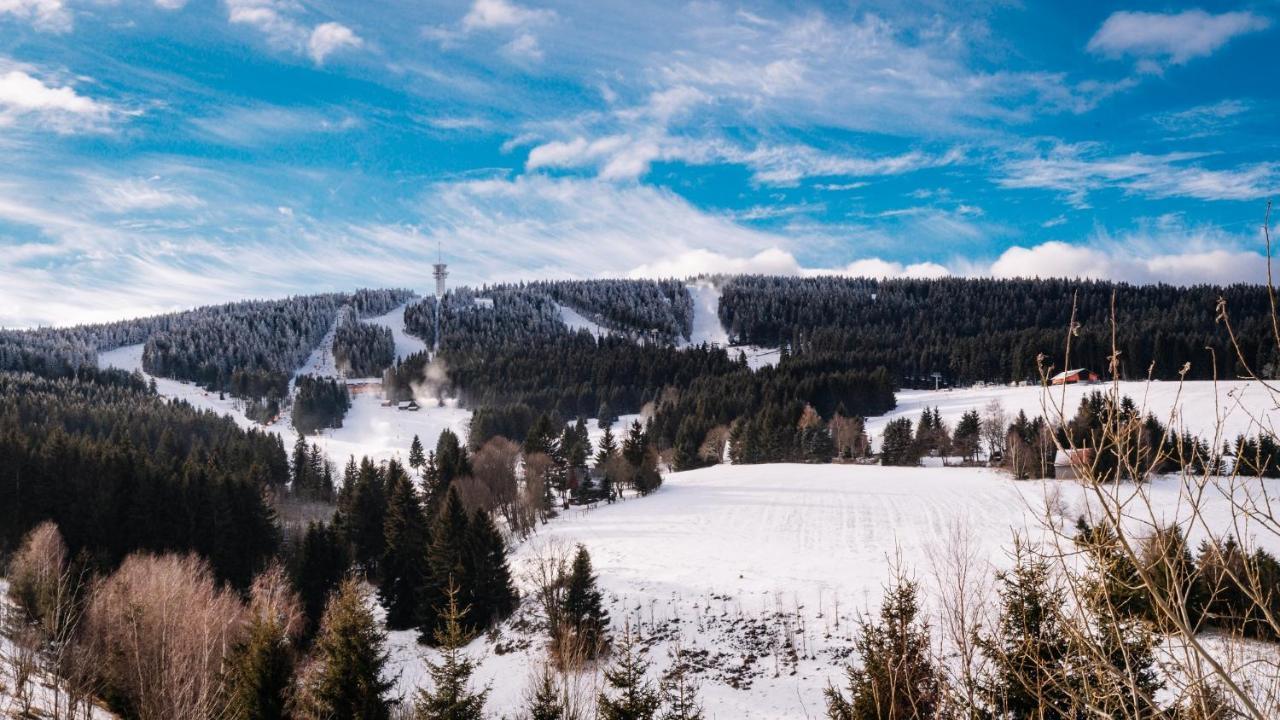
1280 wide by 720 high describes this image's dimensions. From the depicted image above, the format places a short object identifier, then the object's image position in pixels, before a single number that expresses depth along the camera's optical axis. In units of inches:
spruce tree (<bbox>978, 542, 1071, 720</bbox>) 588.1
